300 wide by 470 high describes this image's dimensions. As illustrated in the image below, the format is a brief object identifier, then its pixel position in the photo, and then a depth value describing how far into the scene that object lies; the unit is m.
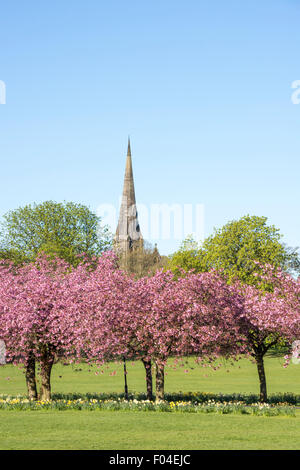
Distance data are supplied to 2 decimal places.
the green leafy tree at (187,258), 85.38
